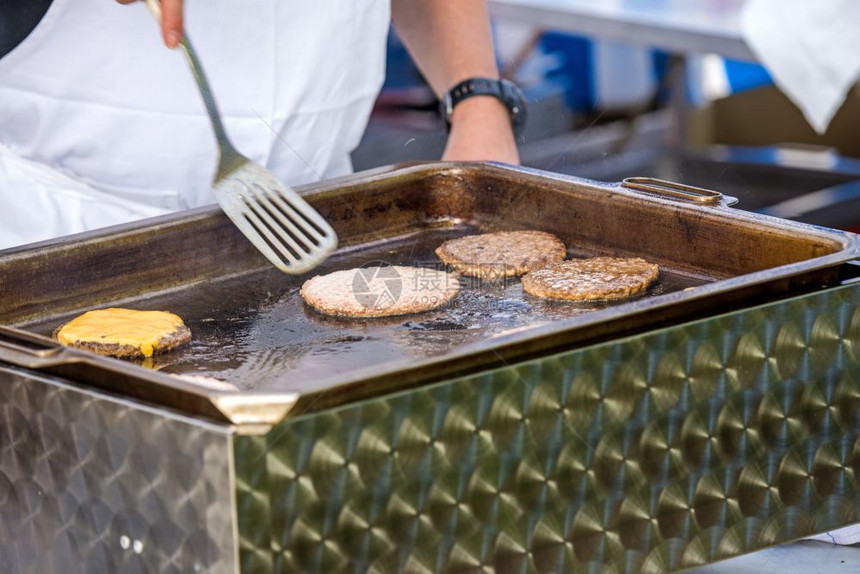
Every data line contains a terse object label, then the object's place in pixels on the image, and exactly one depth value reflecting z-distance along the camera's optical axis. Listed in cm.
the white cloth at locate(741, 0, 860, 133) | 276
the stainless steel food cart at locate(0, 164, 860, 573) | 167
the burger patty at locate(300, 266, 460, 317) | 201
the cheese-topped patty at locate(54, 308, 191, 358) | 192
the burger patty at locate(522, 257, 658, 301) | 202
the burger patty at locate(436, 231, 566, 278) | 208
